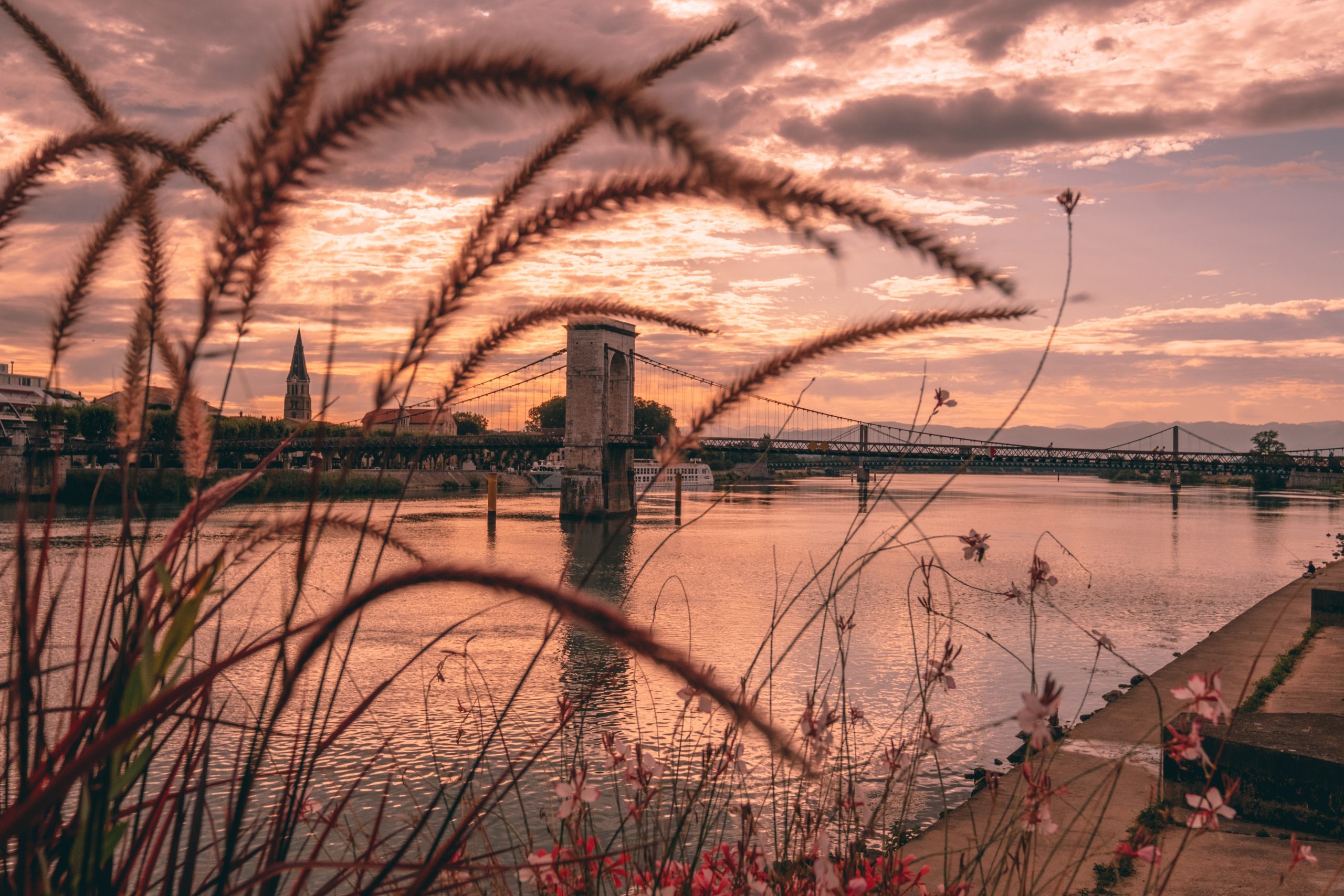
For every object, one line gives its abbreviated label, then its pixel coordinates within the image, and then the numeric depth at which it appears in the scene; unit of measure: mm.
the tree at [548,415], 123875
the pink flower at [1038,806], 2381
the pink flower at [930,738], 2969
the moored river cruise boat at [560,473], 85062
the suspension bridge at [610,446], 46750
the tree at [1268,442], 122000
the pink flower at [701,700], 2671
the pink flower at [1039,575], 3279
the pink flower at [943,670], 2920
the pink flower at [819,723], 2633
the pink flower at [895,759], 3088
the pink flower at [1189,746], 2152
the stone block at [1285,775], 5574
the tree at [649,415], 110438
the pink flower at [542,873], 2633
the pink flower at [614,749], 3131
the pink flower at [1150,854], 2377
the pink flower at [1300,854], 2332
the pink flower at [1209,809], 2242
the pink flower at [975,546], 3250
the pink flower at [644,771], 2805
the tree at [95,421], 61409
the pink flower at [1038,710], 1696
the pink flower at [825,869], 2047
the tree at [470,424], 115000
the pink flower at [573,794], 2443
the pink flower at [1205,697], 2135
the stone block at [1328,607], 13656
